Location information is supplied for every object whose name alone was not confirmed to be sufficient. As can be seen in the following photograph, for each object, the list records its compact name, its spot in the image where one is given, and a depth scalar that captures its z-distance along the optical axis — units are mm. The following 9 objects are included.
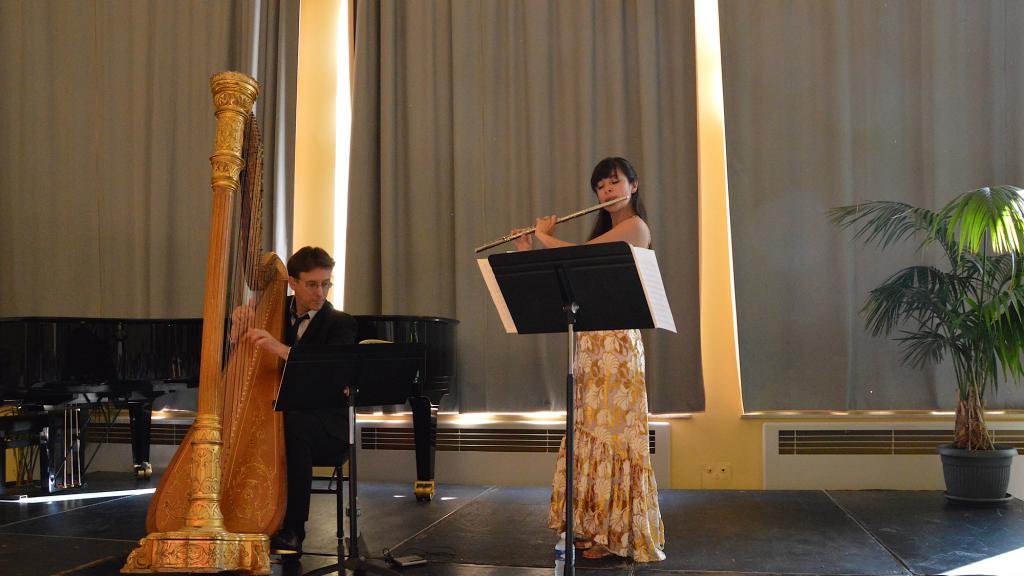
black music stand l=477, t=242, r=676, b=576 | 2363
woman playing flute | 2979
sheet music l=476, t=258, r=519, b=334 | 2492
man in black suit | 3096
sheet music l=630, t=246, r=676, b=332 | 2354
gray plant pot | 3906
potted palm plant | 3738
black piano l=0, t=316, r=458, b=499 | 3879
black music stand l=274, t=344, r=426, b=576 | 2529
